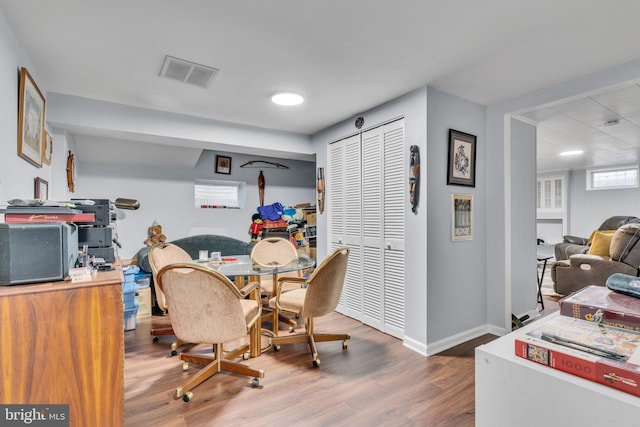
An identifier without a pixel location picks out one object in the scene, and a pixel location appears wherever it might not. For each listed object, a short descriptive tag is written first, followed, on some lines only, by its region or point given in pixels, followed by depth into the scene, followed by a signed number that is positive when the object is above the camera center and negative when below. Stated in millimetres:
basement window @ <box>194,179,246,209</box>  4883 +310
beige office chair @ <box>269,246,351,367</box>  2516 -742
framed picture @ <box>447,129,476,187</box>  2949 +513
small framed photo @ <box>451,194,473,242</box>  2971 -42
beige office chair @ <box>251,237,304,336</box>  3611 -500
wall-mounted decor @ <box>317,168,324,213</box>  4160 +305
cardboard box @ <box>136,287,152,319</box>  3809 -1064
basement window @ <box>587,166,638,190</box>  7052 +785
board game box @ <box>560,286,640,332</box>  918 -297
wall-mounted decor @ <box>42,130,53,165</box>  2615 +584
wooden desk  1240 -552
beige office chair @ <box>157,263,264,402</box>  2014 -608
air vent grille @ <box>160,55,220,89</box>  2342 +1115
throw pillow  4203 -427
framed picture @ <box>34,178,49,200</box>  2371 +199
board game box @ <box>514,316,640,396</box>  704 -346
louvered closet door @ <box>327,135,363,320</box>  3609 +26
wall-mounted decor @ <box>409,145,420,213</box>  2824 +317
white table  690 -444
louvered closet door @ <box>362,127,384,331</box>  3295 -158
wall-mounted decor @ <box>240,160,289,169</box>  5191 +825
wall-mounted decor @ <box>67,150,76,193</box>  3289 +453
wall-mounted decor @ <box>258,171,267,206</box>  5285 +457
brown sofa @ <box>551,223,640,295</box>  3703 -662
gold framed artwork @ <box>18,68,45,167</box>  2018 +648
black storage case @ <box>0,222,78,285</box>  1271 -158
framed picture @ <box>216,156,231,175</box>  4945 +770
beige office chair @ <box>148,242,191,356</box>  2711 -433
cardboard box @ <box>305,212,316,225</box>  5258 -98
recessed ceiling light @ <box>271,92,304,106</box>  2910 +1081
